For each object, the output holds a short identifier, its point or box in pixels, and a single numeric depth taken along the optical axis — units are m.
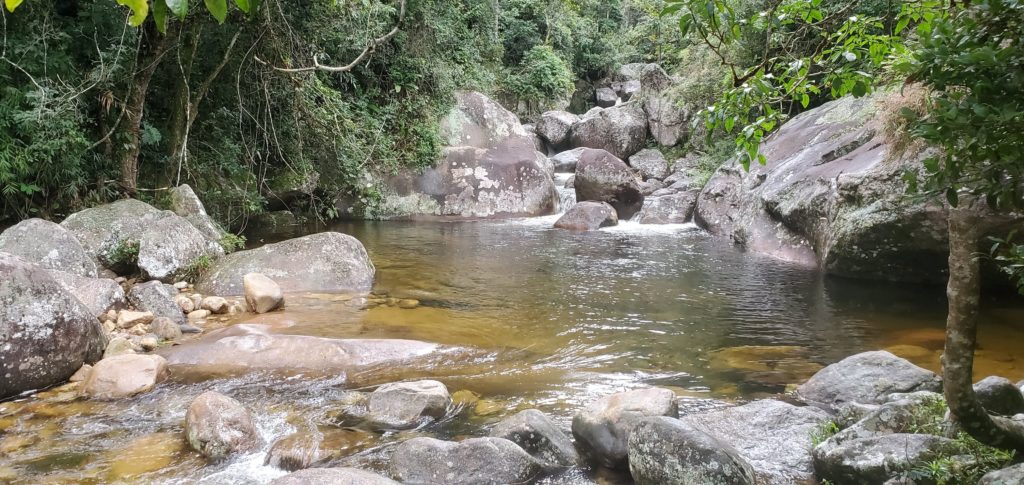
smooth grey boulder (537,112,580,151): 21.23
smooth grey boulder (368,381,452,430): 4.01
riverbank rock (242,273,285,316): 6.52
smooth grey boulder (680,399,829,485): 3.39
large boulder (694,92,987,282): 7.40
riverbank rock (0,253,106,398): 4.30
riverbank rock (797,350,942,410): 4.12
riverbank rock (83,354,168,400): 4.39
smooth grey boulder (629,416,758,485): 3.07
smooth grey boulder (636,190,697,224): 13.78
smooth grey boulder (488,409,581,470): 3.54
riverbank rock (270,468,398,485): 2.92
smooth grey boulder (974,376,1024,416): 3.05
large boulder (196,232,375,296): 7.34
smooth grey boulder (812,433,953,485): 2.85
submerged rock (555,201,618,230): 13.11
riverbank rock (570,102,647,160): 20.08
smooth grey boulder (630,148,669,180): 18.94
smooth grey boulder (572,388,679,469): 3.50
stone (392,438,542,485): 3.29
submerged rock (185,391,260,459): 3.56
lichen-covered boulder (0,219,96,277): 6.24
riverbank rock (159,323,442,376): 4.94
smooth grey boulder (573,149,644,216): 14.75
